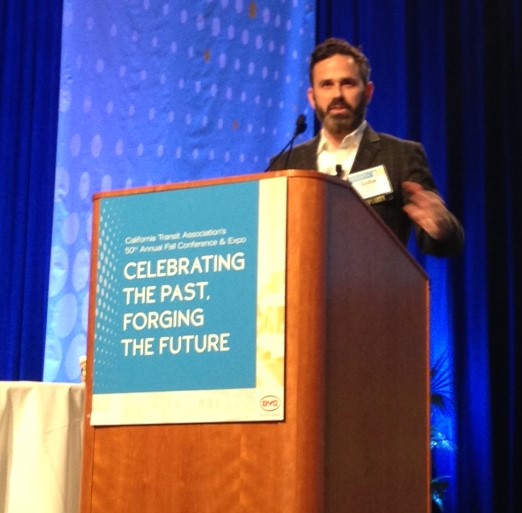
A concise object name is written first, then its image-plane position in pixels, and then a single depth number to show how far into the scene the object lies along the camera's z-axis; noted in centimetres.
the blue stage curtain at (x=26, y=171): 489
